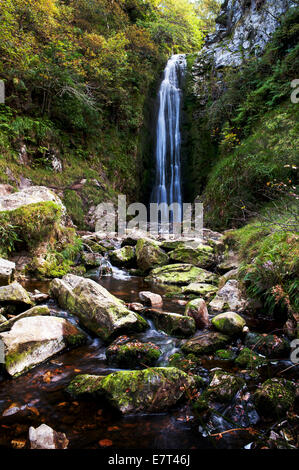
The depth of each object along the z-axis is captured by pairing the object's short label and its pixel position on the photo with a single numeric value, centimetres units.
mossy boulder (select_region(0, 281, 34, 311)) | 349
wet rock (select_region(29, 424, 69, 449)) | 166
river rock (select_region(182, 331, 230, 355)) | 288
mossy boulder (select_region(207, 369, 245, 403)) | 212
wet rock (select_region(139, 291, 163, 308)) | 440
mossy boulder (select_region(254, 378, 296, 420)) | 193
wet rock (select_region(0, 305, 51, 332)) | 291
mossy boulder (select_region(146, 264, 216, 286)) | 597
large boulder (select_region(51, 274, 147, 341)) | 323
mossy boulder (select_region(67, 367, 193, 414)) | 204
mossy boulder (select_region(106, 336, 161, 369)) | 268
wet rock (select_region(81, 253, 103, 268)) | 687
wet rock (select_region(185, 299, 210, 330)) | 351
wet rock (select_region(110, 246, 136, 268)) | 730
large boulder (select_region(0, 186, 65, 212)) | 612
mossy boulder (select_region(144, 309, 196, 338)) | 331
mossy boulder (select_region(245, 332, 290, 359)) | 275
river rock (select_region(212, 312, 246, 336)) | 319
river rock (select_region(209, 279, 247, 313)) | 413
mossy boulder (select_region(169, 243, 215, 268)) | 686
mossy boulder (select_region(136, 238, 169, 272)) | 698
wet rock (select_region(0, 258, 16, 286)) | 394
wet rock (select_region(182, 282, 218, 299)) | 506
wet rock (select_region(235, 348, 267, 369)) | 259
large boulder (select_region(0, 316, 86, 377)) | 246
